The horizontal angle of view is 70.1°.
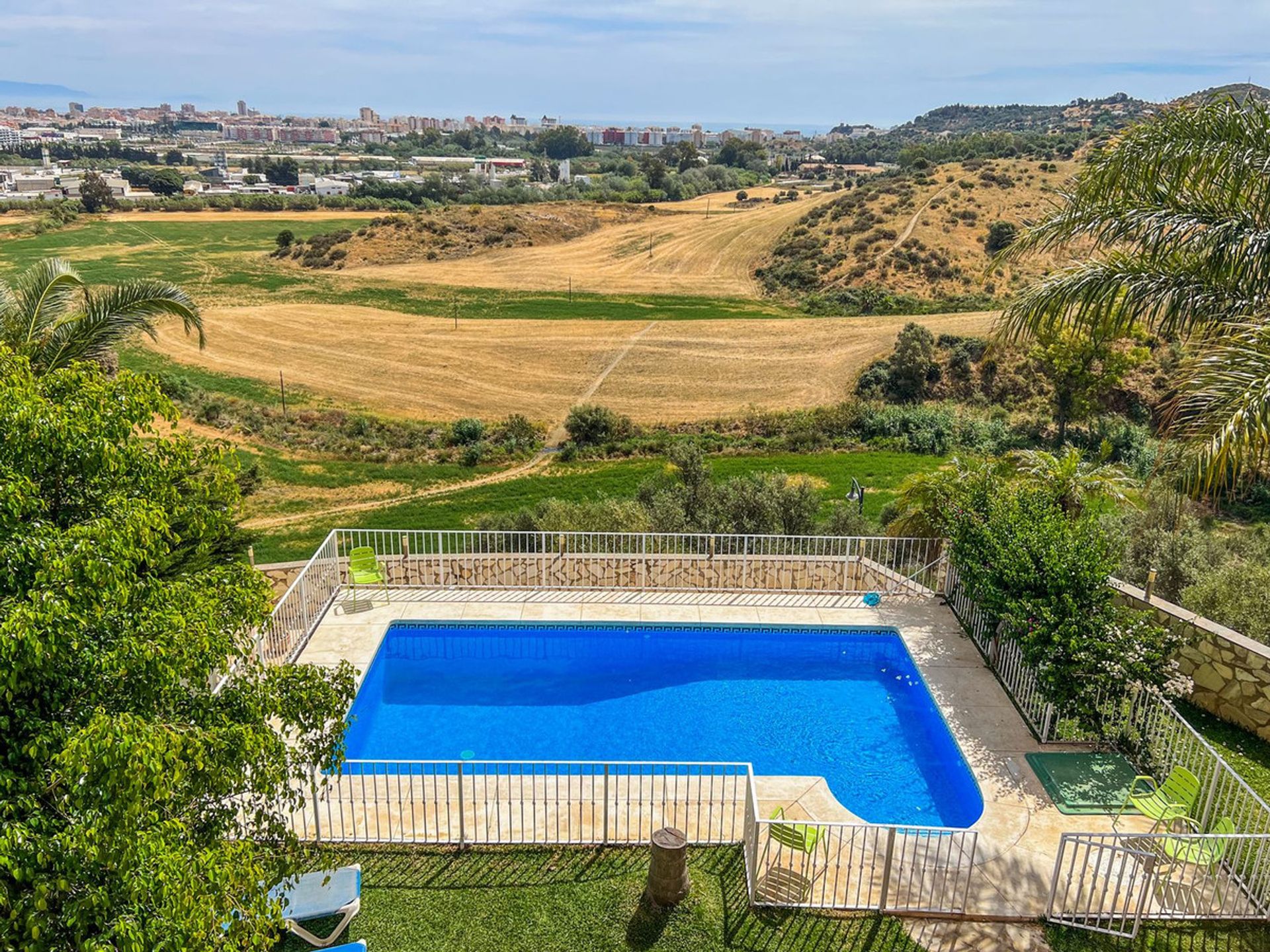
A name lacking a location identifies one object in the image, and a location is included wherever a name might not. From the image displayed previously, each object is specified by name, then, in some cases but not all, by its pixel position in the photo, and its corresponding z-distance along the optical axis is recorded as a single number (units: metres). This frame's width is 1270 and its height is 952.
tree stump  8.46
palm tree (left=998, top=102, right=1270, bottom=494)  7.73
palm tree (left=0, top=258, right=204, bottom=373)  10.14
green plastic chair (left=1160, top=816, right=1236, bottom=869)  8.21
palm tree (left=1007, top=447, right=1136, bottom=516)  14.48
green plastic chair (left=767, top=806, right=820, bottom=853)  8.62
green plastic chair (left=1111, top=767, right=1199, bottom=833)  9.02
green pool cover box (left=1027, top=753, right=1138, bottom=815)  10.05
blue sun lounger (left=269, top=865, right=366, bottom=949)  7.97
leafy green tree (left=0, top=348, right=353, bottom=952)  4.21
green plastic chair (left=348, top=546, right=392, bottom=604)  14.48
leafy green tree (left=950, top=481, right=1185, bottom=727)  10.29
